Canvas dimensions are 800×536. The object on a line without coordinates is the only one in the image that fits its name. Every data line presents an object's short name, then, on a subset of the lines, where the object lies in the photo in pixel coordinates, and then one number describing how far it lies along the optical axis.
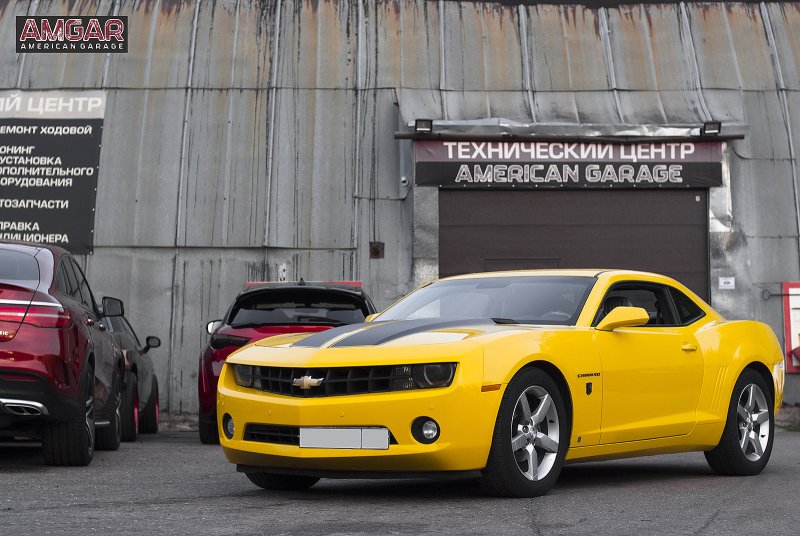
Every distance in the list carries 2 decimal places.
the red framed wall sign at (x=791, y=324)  19.17
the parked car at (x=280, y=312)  11.95
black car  13.52
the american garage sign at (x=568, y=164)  19.34
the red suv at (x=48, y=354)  8.49
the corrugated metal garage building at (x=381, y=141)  19.31
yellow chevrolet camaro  6.73
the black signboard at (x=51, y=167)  19.56
